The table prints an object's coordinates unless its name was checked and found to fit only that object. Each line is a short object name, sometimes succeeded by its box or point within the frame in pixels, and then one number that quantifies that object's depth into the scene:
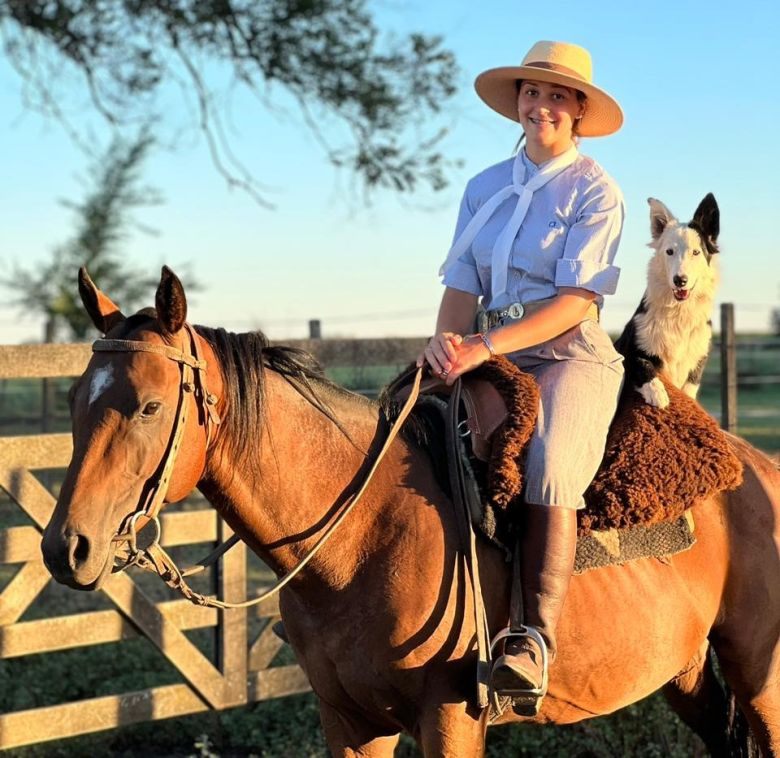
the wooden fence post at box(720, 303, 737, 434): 6.88
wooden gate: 4.59
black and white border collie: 3.83
